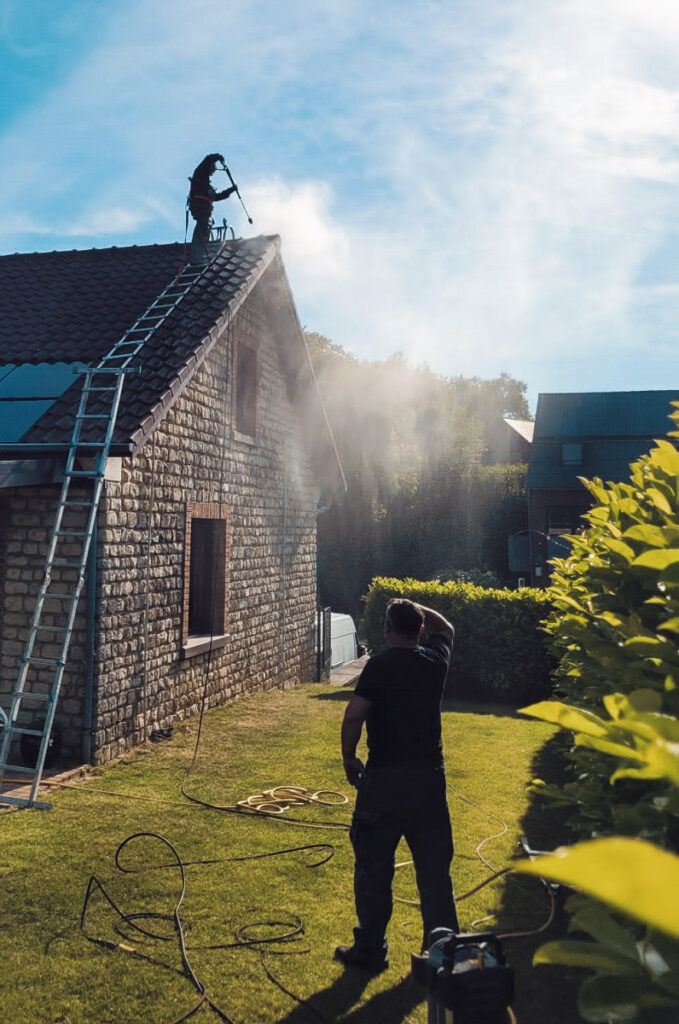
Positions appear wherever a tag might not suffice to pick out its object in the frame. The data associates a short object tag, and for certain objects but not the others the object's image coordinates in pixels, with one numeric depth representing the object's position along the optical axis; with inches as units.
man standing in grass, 165.5
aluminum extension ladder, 304.7
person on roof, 495.5
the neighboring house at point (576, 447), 1245.1
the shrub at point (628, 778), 21.9
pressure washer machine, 113.6
